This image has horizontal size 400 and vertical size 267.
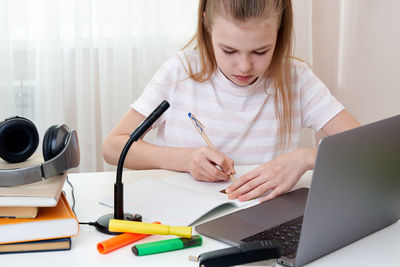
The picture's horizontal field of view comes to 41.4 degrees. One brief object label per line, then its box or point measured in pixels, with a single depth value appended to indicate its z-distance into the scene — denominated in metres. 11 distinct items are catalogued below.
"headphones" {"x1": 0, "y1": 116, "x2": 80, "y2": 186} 0.85
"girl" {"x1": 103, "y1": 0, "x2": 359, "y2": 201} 1.43
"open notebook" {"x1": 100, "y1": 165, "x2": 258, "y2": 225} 0.98
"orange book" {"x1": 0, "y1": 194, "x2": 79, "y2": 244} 0.82
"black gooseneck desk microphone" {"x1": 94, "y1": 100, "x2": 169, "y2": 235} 0.91
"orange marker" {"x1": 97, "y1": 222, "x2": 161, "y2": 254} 0.83
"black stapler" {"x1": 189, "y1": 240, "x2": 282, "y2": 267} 0.74
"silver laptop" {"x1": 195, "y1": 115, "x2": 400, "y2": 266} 0.74
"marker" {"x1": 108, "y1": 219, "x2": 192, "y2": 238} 0.86
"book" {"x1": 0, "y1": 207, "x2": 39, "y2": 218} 0.83
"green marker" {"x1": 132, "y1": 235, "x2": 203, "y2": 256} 0.82
